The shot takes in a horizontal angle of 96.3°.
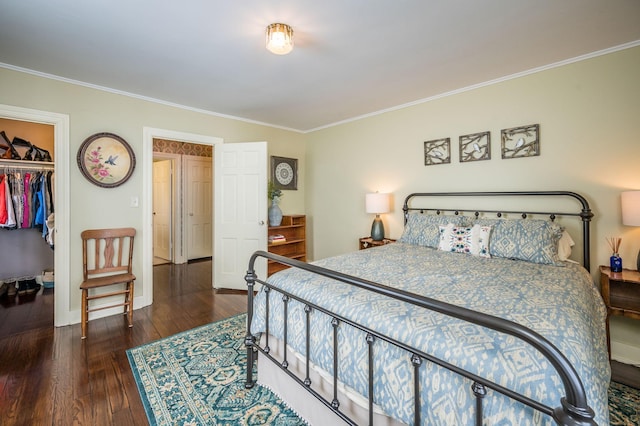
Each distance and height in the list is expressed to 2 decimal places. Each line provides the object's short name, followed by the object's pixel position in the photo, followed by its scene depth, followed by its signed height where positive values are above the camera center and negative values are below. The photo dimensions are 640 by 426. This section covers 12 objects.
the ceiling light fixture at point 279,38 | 2.00 +1.22
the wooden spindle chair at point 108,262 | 2.89 -0.53
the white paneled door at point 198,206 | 5.88 +0.14
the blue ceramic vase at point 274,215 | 4.33 -0.05
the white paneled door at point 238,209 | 4.01 +0.05
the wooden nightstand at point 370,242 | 3.75 -0.42
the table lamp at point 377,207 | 3.76 +0.04
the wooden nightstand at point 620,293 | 2.11 -0.65
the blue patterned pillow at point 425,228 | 2.98 -0.20
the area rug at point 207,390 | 1.69 -1.19
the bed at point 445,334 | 0.91 -0.50
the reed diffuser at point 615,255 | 2.26 -0.39
